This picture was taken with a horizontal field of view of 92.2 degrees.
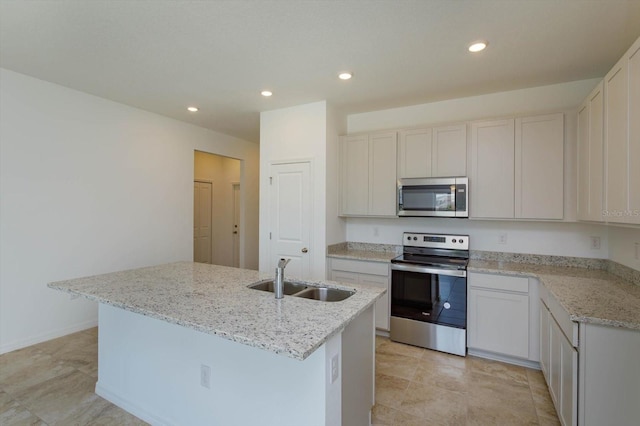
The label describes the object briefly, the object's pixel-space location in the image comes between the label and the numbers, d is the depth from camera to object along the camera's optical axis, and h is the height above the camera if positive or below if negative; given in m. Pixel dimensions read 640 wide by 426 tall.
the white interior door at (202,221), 6.07 -0.17
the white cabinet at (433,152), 3.22 +0.67
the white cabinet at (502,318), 2.72 -0.96
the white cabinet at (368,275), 3.38 -0.71
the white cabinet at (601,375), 1.56 -0.85
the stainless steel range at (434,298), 2.99 -0.86
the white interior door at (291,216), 3.76 -0.04
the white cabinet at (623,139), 1.71 +0.46
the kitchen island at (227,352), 1.43 -0.79
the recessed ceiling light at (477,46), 2.29 +1.27
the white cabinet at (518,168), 2.83 +0.44
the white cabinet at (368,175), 3.59 +0.47
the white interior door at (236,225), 6.65 -0.27
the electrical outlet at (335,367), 1.47 -0.75
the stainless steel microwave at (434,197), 3.13 +0.18
